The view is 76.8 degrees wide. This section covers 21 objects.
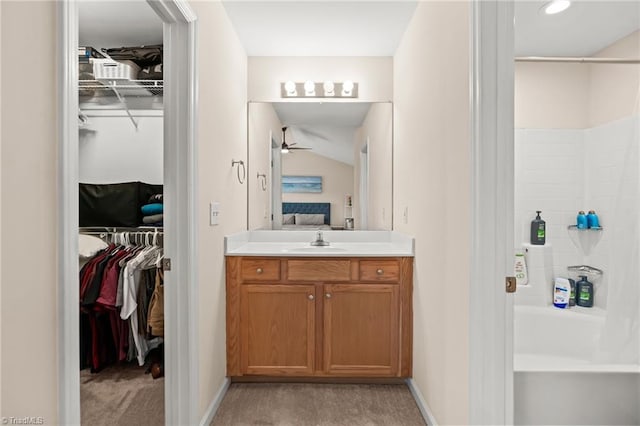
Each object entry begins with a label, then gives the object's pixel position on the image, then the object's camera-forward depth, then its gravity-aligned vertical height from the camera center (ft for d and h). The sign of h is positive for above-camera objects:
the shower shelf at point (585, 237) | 9.09 -0.57
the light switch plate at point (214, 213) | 7.18 -0.05
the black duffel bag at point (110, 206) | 9.87 +0.10
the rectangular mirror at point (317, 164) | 10.62 +1.23
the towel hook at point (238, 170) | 9.03 +0.98
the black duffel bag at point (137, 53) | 9.32 +3.62
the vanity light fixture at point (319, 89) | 10.53 +3.19
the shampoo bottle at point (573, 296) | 9.20 -1.92
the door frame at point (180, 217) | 6.12 -0.10
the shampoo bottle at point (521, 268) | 9.48 -1.32
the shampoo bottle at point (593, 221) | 9.04 -0.20
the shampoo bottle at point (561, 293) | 9.12 -1.83
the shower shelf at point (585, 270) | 8.99 -1.31
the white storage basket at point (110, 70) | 8.89 +3.11
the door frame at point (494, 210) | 4.77 +0.02
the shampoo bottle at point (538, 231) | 9.30 -0.44
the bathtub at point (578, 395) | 5.36 -2.46
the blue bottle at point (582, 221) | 9.10 -0.20
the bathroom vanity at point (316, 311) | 8.49 -2.10
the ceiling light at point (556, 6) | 7.34 +3.82
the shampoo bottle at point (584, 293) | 9.00 -1.81
